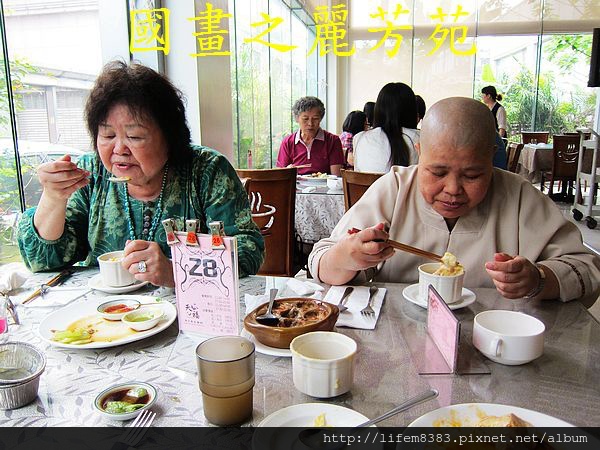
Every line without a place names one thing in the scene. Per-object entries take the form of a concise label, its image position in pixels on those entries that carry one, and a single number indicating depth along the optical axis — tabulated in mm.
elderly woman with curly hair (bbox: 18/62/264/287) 1482
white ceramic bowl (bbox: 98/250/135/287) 1324
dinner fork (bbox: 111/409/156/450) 703
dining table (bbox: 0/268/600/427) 773
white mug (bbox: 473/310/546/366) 895
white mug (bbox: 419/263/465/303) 1156
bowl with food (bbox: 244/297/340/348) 942
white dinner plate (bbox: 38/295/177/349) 993
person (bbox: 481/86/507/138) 8133
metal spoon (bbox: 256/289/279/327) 991
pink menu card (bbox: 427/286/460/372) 873
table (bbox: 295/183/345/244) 3396
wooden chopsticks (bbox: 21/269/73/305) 1266
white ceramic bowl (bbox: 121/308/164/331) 1053
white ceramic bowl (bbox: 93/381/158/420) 751
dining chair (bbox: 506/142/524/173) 6515
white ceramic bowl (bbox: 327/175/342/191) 3596
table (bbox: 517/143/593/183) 7680
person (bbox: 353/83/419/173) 3260
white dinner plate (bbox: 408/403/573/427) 709
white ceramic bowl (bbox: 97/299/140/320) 1119
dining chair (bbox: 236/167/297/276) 2987
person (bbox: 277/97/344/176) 4715
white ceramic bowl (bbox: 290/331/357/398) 790
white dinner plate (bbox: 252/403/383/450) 671
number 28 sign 981
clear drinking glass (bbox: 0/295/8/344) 1053
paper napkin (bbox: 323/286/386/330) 1092
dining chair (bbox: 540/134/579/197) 6828
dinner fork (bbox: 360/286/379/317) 1146
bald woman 1227
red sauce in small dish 1151
